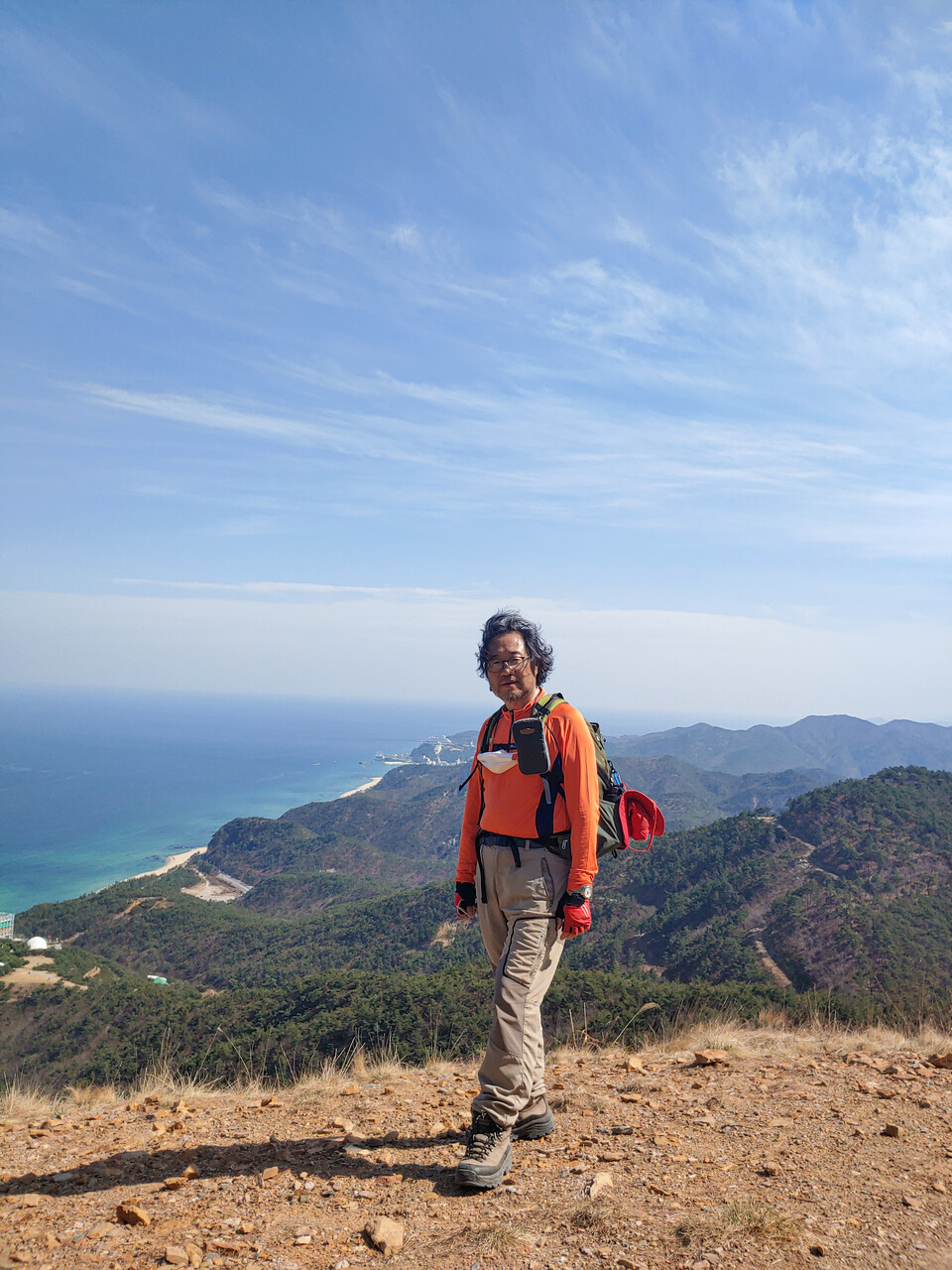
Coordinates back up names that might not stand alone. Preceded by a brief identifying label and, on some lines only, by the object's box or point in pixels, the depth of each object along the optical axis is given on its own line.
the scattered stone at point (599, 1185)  2.56
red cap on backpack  3.25
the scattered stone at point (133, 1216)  2.46
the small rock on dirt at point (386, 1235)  2.24
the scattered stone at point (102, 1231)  2.38
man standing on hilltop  2.81
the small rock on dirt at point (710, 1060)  4.40
